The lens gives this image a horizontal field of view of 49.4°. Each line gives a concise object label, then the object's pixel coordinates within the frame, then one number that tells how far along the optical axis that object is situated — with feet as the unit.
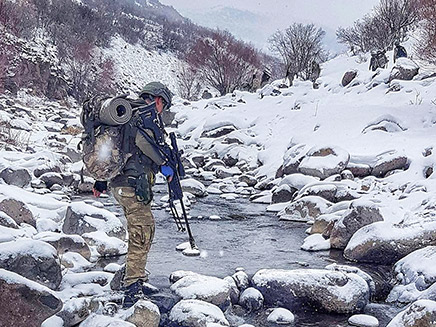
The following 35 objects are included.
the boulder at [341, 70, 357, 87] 66.23
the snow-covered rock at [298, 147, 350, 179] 33.99
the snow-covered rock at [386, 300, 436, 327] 11.22
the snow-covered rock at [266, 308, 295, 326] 13.78
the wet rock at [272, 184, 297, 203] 33.19
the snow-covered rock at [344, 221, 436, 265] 19.02
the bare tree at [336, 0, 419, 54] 83.20
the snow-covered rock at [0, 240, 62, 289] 13.82
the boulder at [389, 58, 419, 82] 53.05
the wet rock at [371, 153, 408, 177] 33.19
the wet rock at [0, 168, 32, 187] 35.35
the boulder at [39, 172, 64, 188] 37.68
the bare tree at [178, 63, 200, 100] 135.13
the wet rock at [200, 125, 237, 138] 63.31
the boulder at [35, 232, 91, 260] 18.63
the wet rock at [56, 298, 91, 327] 12.16
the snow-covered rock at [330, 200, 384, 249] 21.61
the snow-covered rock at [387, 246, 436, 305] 15.55
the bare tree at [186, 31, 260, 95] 116.06
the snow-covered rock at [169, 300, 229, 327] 12.29
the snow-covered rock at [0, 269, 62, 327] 10.24
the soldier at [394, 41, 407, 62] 66.14
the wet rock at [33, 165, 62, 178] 39.09
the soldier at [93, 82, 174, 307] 12.45
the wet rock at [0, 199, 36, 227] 21.47
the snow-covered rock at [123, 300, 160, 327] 11.68
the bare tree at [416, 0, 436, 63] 44.01
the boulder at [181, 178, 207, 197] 37.29
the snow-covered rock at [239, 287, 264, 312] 14.71
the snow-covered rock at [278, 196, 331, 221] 27.81
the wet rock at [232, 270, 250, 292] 15.90
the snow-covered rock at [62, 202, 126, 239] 21.20
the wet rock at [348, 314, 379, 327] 13.58
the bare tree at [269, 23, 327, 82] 101.11
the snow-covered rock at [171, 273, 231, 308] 14.01
